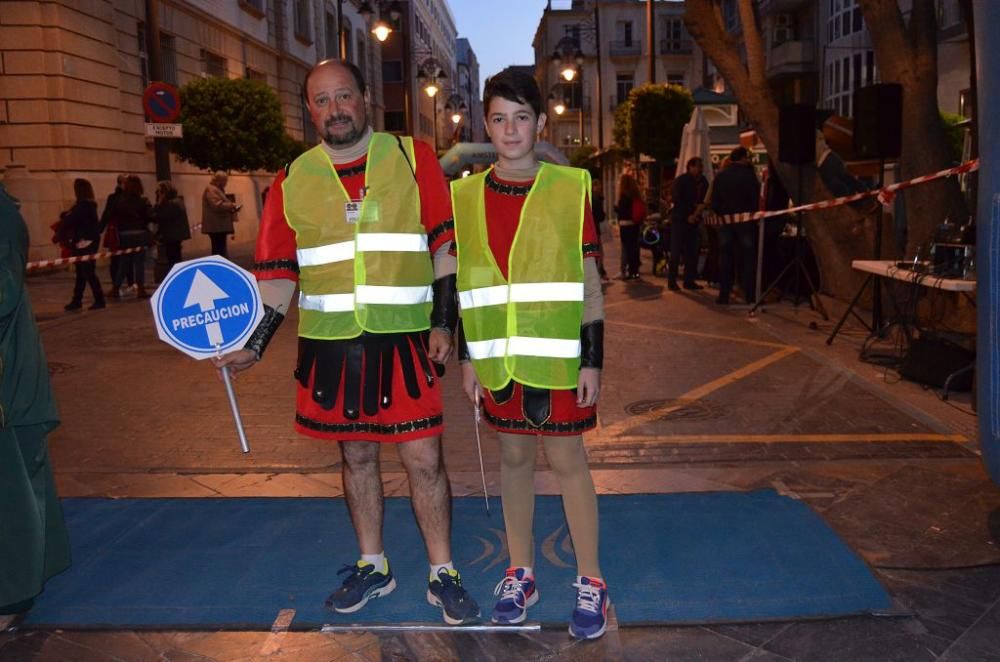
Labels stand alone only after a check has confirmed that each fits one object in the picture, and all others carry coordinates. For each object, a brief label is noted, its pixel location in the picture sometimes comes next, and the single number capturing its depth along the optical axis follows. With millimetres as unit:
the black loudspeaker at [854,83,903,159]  9109
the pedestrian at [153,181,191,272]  14812
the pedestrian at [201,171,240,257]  15609
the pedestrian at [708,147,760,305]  12172
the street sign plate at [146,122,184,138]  14776
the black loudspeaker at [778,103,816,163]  10617
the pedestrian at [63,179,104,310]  12672
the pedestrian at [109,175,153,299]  13852
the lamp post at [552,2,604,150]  29906
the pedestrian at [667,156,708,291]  13547
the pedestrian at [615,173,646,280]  15062
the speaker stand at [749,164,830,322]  10789
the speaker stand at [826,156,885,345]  8938
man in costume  3420
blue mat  3656
